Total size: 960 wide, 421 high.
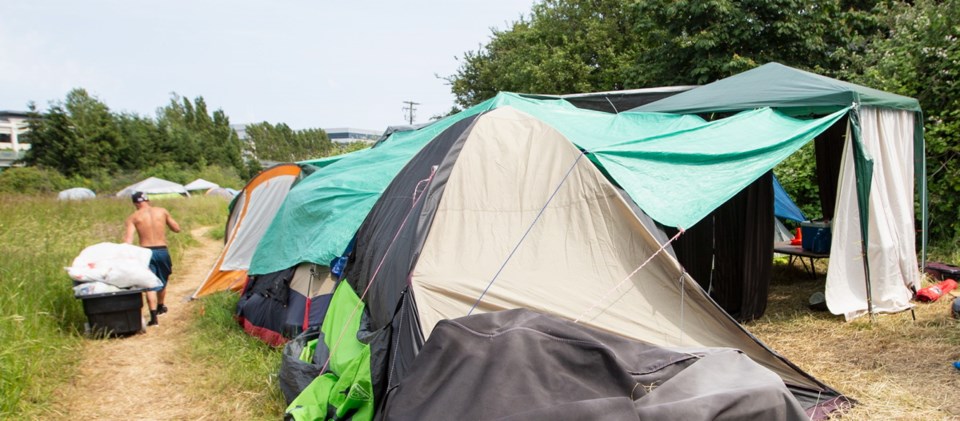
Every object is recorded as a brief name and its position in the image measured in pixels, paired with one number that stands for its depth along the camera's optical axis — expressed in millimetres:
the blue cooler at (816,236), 5551
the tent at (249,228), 7066
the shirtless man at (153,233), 5758
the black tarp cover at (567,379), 1854
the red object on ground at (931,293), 5074
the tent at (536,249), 3033
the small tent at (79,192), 21266
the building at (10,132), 50847
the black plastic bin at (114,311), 4988
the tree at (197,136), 32688
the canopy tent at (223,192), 25575
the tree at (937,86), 6555
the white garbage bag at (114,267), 4910
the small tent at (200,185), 29139
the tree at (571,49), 15391
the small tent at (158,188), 25688
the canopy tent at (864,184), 4641
